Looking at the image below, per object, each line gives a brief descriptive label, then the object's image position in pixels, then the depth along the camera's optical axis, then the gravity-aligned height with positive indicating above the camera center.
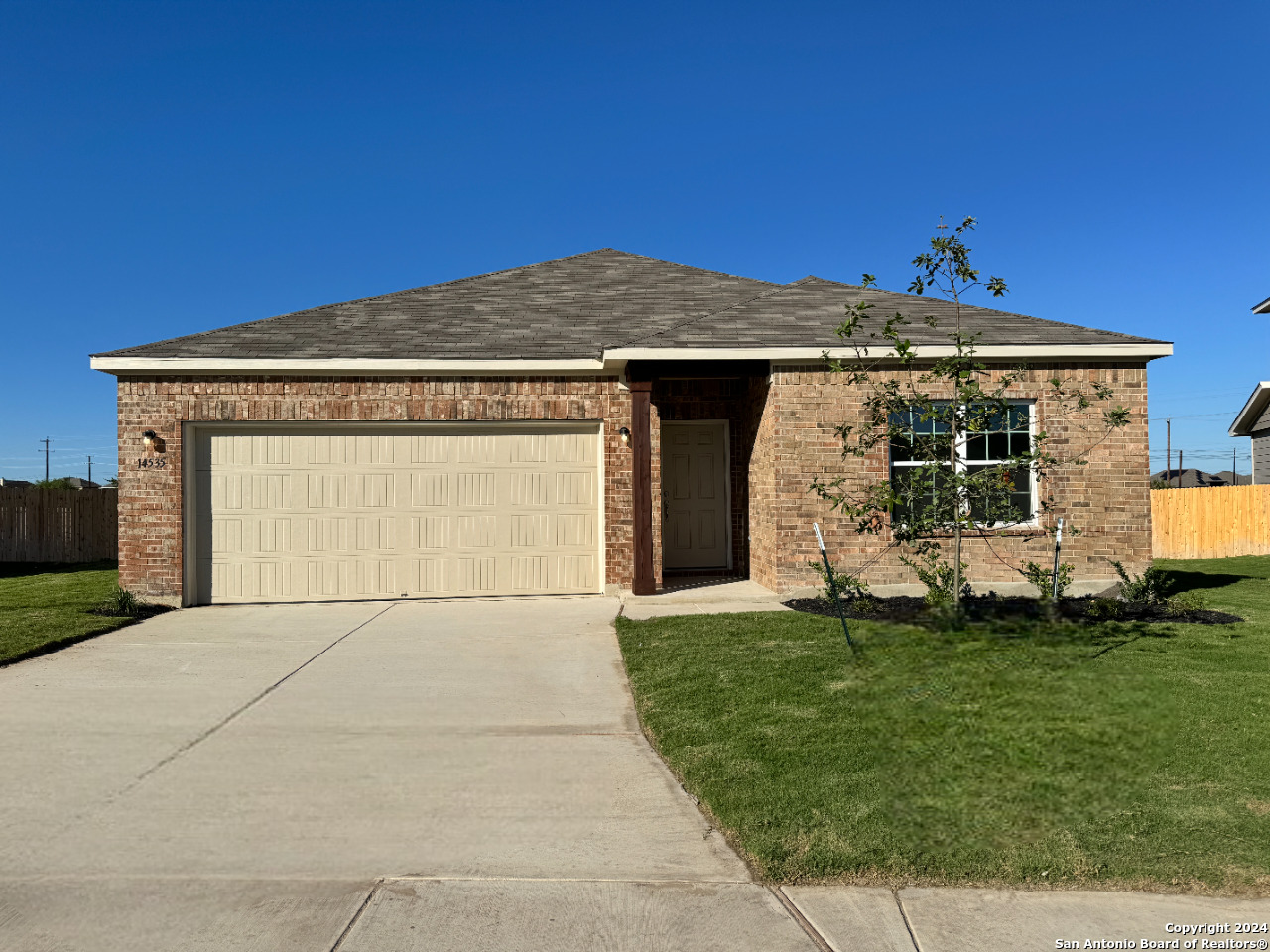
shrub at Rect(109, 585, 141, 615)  10.84 -1.36
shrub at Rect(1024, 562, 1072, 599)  9.59 -1.12
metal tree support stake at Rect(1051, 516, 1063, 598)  10.02 -0.73
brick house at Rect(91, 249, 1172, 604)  11.24 +0.38
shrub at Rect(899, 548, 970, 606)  9.22 -1.11
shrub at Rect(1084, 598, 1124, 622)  9.05 -1.36
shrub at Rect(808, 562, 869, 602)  10.38 -1.26
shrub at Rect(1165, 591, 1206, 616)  9.42 -1.45
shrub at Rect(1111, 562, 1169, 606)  9.84 -1.24
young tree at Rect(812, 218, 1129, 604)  6.97 +0.44
